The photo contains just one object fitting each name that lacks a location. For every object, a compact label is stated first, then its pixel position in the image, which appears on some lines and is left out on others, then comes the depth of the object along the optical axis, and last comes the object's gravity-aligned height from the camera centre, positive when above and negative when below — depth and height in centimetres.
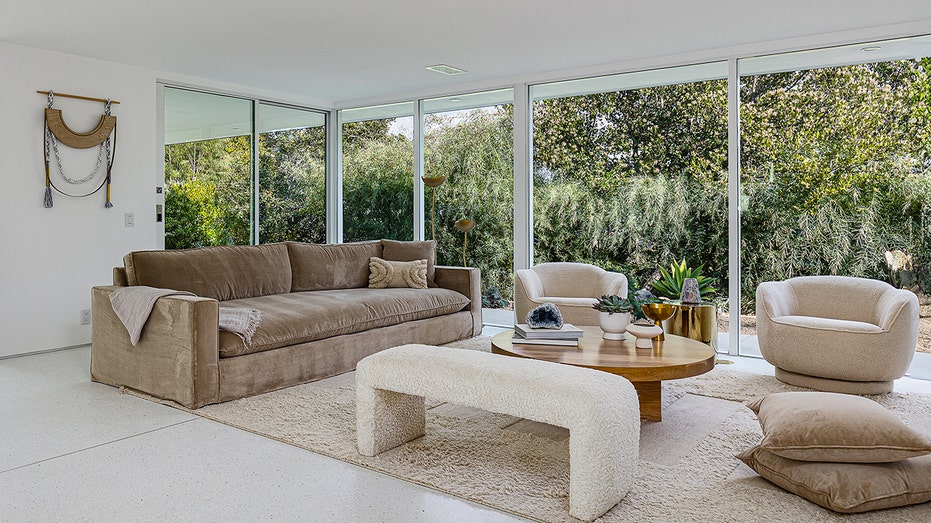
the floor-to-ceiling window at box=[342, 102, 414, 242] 700 +82
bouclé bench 215 -57
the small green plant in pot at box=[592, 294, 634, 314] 347 -33
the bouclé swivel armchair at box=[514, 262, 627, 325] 487 -35
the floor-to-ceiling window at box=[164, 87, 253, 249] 593 +74
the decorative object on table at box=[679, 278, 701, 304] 429 -32
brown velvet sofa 347 -46
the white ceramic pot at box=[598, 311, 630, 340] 349 -43
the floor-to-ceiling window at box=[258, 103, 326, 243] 675 +79
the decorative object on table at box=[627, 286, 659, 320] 351 -30
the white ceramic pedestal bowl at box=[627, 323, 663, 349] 330 -46
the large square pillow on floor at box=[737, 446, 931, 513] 218 -83
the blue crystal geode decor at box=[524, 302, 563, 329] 362 -41
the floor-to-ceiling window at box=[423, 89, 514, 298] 628 +65
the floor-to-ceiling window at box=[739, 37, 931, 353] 445 +57
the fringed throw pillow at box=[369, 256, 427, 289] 545 -24
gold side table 443 -54
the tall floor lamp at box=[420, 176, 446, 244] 650 +63
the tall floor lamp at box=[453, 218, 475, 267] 638 +20
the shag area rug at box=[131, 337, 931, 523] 225 -89
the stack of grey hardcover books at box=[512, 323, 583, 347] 343 -50
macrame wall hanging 497 +82
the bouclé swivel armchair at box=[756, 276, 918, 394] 364 -51
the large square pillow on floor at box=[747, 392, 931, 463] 225 -68
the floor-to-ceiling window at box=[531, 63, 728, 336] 521 +62
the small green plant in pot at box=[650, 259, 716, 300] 504 -30
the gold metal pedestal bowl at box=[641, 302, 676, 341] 363 -38
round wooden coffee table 288 -54
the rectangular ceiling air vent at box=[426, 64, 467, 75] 560 +155
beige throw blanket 357 -37
